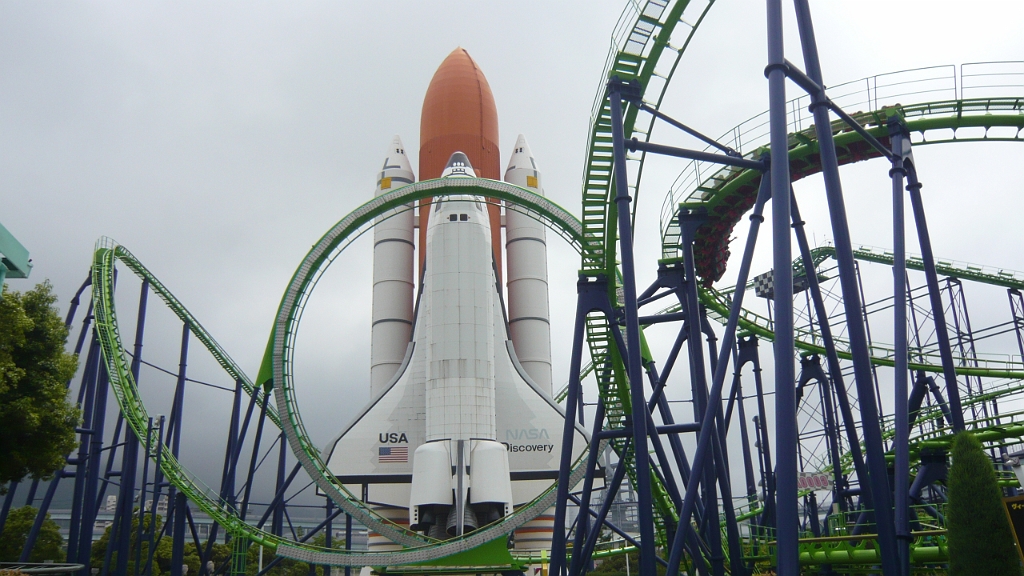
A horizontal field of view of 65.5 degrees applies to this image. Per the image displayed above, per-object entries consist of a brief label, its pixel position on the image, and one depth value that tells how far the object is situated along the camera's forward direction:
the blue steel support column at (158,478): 21.84
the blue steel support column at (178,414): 24.69
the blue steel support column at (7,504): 18.82
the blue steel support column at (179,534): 22.53
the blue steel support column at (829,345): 12.52
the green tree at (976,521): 8.77
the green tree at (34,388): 14.65
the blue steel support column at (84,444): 19.58
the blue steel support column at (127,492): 20.73
